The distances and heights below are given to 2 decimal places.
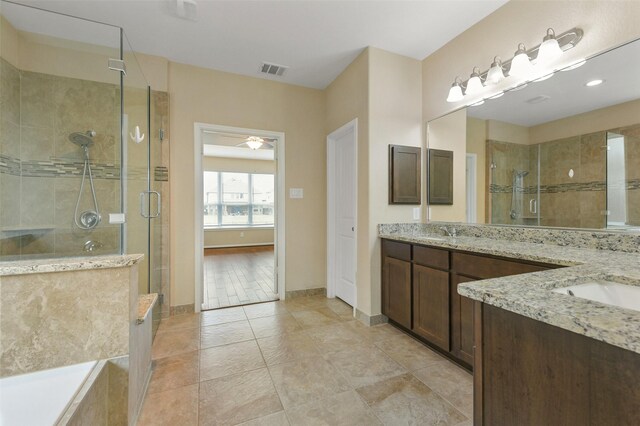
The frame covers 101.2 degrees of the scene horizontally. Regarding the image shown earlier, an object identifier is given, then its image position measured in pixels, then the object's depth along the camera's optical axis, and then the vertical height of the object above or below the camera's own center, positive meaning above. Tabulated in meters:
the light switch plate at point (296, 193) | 3.46 +0.28
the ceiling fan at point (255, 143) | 3.60 +1.30
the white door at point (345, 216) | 3.06 -0.03
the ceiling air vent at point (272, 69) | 3.01 +1.71
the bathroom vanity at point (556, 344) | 0.53 -0.31
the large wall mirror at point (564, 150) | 1.55 +0.46
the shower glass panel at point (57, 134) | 1.84 +0.62
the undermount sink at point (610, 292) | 0.92 -0.28
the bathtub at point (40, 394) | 1.03 -0.77
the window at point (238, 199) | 7.72 +0.45
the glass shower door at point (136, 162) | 2.08 +0.45
